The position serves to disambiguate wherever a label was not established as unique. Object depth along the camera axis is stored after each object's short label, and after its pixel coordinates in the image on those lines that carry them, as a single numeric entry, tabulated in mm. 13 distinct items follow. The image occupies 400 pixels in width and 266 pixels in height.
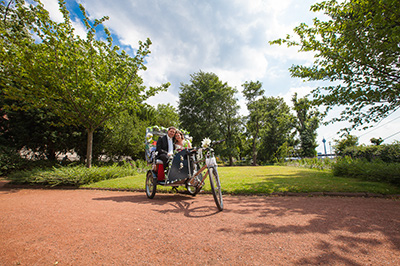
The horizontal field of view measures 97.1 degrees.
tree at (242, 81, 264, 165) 24836
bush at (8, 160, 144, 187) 7160
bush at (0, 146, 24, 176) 9632
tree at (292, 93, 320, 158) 29344
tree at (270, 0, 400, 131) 4895
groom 4821
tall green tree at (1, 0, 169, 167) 7594
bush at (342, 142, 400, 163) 9500
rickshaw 3737
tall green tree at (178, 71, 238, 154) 23703
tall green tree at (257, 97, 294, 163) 27562
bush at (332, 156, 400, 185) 5497
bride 5328
